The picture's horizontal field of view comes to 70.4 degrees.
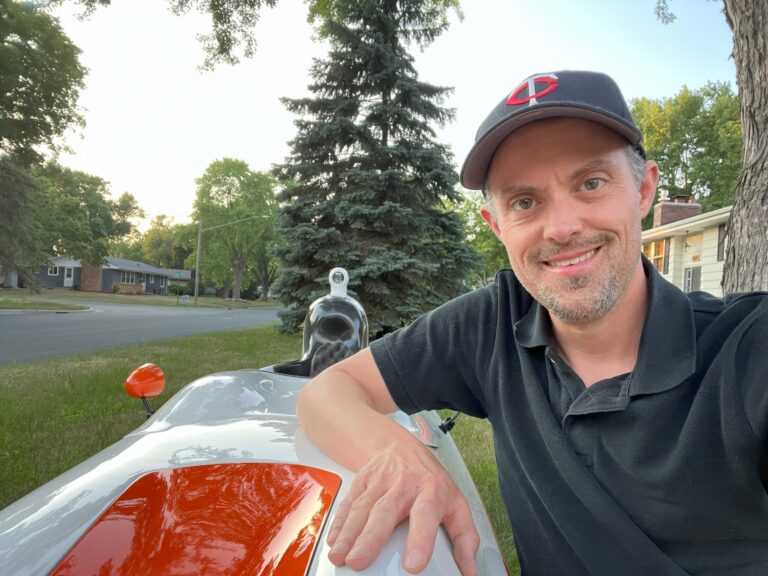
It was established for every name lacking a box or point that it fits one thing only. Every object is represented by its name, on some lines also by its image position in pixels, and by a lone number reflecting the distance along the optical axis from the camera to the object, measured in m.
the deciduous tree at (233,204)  45.75
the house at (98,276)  53.25
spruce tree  11.43
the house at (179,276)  68.57
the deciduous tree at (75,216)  34.97
